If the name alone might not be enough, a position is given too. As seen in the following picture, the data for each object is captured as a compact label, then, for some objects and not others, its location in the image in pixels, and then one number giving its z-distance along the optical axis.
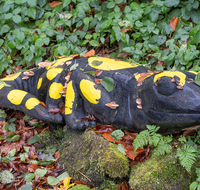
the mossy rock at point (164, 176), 2.05
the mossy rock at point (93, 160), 2.31
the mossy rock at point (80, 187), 2.29
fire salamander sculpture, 2.09
